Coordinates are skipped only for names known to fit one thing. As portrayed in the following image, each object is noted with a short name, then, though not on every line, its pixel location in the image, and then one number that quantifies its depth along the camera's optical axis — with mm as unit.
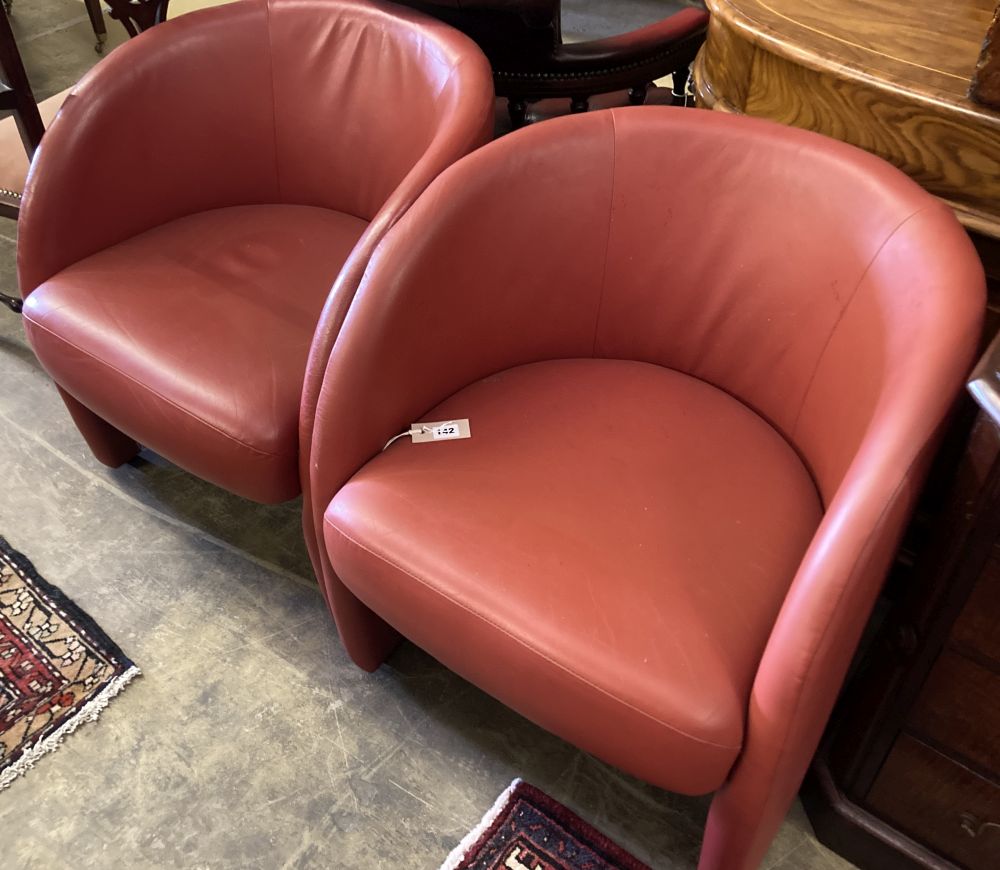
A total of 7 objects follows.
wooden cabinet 893
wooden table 1007
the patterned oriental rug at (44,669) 1366
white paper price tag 1200
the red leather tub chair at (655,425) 907
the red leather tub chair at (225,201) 1315
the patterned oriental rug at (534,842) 1219
